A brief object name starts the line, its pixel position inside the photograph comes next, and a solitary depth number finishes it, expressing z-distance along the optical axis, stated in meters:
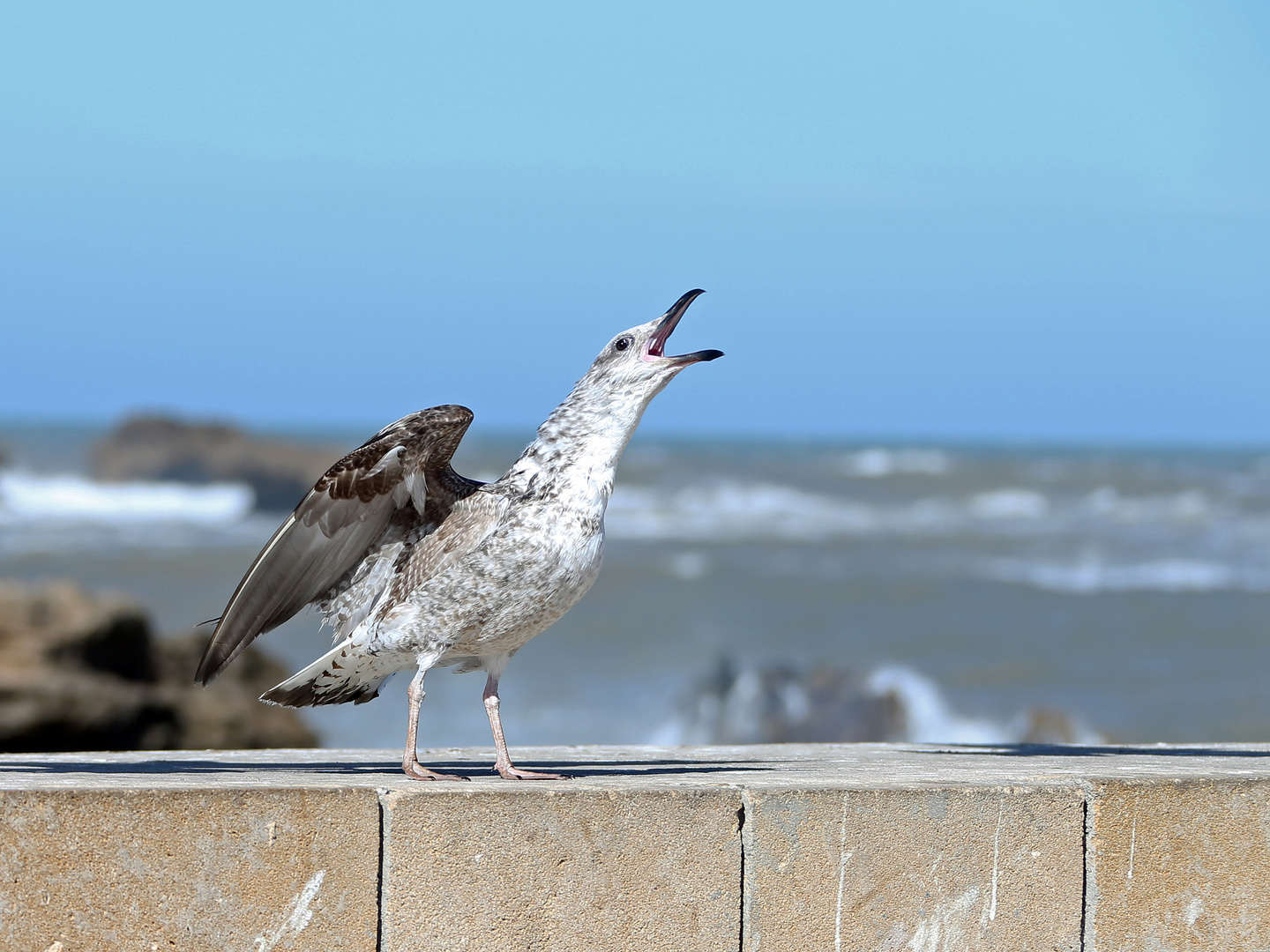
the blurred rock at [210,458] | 65.62
